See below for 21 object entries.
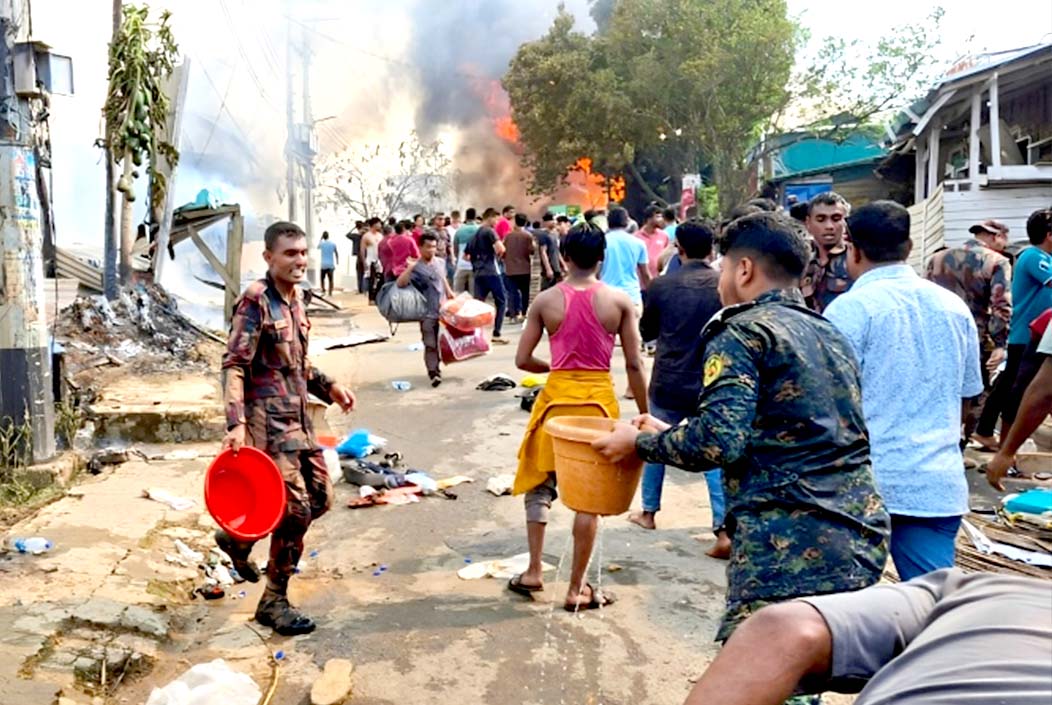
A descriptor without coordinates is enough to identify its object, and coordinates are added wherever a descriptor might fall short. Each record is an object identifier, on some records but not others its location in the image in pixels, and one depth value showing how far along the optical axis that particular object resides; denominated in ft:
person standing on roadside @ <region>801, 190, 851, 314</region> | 17.74
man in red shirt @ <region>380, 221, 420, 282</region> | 46.60
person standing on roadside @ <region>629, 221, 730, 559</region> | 16.70
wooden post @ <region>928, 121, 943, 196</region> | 57.98
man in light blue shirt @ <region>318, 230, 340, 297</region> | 78.95
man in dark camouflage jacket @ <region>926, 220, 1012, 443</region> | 21.93
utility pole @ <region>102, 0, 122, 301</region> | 37.68
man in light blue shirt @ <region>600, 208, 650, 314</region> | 30.42
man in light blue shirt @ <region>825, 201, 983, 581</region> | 9.80
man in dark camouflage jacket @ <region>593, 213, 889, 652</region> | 7.41
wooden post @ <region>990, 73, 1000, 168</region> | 49.01
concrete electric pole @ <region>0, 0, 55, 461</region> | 19.56
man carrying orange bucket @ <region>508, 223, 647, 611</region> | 14.56
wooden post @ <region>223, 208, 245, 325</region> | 45.65
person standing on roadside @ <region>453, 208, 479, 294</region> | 49.06
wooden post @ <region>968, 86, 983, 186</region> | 50.67
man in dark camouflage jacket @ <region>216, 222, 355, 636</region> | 13.55
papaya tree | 33.45
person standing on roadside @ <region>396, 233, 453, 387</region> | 33.68
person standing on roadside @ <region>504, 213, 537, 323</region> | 48.67
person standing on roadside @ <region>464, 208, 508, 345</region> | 46.01
